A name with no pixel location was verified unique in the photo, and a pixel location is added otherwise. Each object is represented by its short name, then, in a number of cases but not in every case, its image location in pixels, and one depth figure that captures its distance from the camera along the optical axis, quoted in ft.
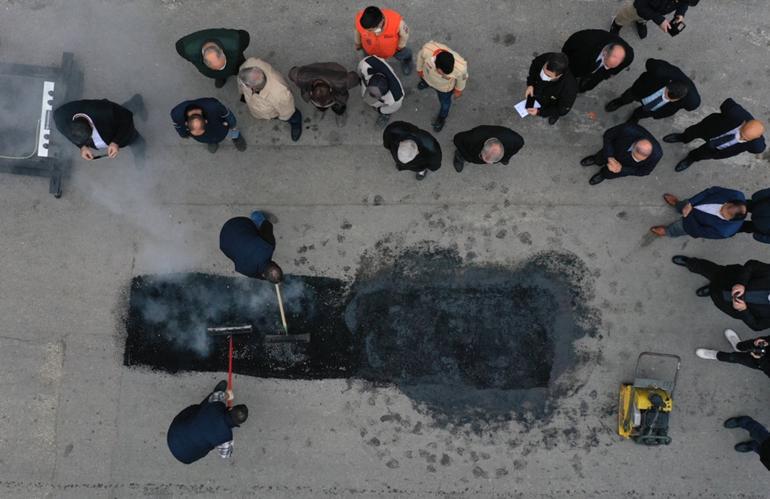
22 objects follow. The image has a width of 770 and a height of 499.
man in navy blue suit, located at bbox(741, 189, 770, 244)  17.01
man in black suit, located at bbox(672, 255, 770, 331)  17.11
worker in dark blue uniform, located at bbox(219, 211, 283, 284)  17.22
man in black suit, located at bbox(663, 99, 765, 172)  16.87
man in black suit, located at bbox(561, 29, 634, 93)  16.57
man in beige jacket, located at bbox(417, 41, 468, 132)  16.37
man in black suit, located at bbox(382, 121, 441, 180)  16.79
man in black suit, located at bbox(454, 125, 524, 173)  16.49
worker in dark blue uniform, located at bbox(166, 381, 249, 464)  17.17
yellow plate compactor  19.19
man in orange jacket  16.17
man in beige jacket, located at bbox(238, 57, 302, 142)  16.55
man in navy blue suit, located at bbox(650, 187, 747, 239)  16.57
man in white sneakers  18.70
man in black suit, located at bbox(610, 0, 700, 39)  18.21
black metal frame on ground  20.65
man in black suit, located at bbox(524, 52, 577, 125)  16.30
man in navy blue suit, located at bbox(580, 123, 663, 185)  16.61
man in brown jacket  17.54
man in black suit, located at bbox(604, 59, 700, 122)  16.79
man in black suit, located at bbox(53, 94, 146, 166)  16.85
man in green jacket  17.22
